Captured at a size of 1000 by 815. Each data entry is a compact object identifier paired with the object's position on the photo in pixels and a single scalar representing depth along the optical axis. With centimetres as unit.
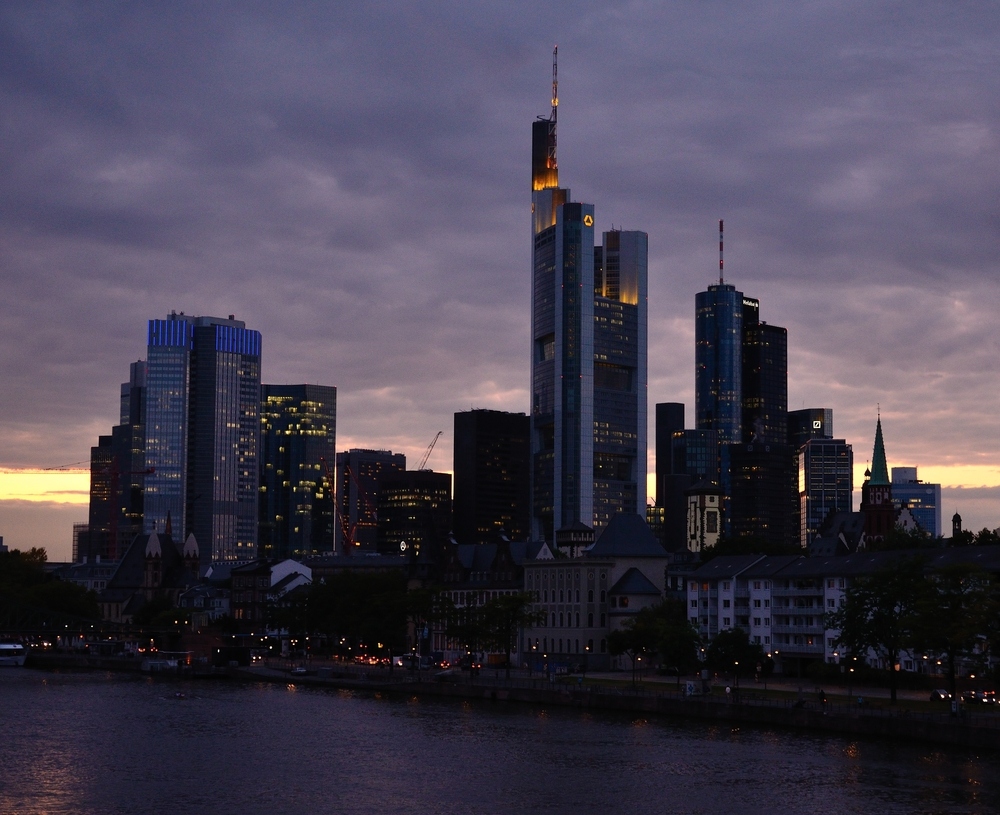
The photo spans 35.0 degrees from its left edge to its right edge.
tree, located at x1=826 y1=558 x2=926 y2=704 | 14638
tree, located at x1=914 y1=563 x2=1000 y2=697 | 13350
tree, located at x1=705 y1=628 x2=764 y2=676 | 17138
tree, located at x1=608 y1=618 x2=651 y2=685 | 18812
